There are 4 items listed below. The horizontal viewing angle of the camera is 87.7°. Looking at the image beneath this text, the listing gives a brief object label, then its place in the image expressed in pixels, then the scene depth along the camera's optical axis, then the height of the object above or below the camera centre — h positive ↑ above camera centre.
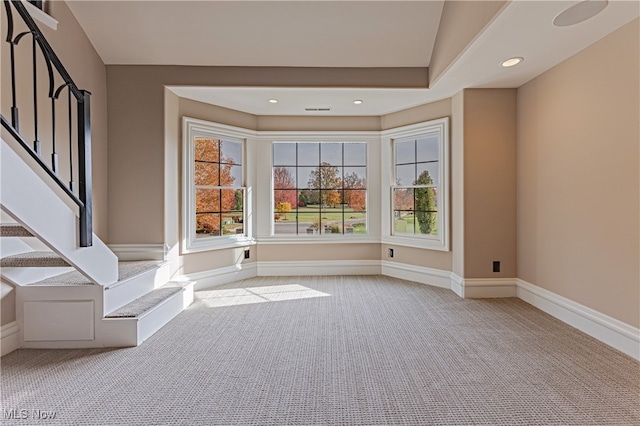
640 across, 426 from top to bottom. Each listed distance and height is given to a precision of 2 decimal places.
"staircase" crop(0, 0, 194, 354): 1.99 -0.46
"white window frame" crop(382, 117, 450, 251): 4.14 +0.35
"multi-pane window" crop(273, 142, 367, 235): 4.99 +0.32
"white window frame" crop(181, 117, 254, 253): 4.02 +0.31
